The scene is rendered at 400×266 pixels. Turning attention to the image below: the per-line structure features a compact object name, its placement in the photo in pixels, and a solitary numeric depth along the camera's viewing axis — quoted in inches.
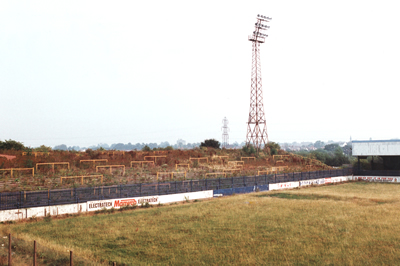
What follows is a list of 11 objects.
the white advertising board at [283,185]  2015.0
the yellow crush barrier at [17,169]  1548.7
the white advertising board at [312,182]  2216.4
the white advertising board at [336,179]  2431.5
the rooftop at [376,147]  2586.1
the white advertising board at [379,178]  2482.7
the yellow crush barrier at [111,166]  1871.2
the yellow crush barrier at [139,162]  2223.3
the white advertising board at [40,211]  1059.9
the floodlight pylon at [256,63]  3144.7
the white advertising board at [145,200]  1265.5
